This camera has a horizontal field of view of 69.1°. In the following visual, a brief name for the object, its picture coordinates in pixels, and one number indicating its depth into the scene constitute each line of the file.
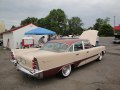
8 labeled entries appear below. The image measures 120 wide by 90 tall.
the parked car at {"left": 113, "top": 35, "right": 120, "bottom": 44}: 14.47
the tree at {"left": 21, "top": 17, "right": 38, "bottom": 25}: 44.46
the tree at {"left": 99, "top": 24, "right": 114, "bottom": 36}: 30.44
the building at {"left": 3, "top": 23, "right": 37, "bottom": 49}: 10.16
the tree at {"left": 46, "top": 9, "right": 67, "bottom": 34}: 35.71
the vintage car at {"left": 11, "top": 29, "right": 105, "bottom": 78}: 2.77
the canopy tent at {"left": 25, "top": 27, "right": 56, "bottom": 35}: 8.76
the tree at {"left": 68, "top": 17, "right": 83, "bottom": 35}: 47.30
